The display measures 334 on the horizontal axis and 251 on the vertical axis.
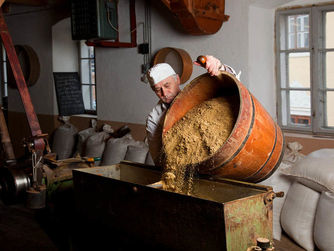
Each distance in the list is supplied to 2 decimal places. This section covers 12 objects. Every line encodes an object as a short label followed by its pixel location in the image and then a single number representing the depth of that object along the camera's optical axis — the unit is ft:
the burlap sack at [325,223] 9.87
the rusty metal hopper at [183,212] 6.61
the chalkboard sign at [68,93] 21.80
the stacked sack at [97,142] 18.65
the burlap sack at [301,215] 10.78
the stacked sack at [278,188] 11.55
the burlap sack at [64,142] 20.75
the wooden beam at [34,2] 21.80
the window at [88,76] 22.72
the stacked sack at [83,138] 19.71
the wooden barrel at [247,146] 6.98
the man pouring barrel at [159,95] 9.20
